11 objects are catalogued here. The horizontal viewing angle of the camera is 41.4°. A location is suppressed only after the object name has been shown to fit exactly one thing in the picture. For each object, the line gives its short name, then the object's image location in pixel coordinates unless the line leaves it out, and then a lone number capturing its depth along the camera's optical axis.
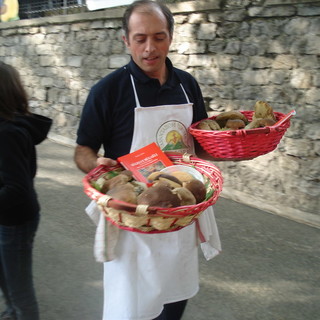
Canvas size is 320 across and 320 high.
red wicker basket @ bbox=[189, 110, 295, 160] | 1.86
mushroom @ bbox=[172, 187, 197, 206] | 1.49
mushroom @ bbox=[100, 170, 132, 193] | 1.60
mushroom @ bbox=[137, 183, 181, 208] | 1.42
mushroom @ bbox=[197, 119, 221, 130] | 2.03
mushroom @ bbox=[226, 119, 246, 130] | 2.05
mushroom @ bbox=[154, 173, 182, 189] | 1.60
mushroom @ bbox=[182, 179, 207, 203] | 1.54
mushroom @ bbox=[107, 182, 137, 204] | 1.46
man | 1.80
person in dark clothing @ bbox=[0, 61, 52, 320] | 1.90
